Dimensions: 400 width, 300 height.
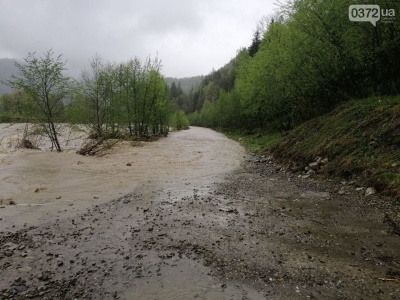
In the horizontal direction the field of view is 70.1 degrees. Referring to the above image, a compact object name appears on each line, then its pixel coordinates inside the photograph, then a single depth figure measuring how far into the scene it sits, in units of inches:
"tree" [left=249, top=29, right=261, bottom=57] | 2791.3
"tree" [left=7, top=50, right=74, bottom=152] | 799.1
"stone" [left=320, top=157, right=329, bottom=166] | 488.4
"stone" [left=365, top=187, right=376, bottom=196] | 348.8
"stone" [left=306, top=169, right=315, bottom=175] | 490.9
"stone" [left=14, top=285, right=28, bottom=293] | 170.9
